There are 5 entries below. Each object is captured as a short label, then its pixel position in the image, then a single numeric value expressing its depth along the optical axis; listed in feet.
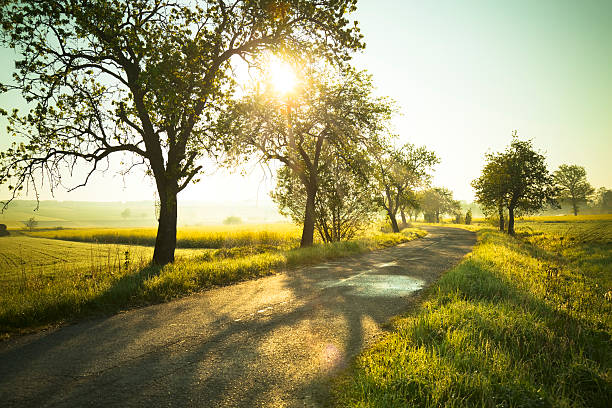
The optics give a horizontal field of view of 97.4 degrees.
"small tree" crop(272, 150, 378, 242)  57.26
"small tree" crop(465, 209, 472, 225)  208.75
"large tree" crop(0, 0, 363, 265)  26.81
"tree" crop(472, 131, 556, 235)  90.07
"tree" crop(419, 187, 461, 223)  242.78
